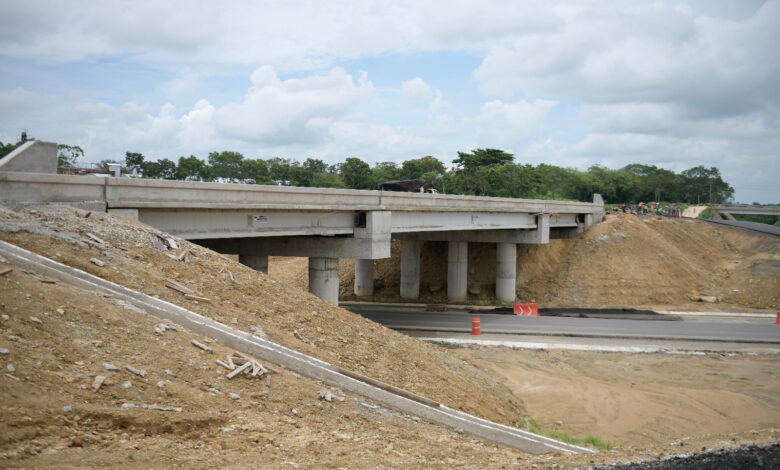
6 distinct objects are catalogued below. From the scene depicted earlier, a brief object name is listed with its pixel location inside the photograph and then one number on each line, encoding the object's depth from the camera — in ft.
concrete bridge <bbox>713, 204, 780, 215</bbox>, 257.34
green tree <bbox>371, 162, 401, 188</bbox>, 280.10
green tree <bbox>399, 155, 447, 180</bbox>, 314.55
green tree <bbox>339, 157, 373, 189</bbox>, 249.75
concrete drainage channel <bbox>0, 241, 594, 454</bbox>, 33.63
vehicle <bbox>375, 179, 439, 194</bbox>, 123.96
